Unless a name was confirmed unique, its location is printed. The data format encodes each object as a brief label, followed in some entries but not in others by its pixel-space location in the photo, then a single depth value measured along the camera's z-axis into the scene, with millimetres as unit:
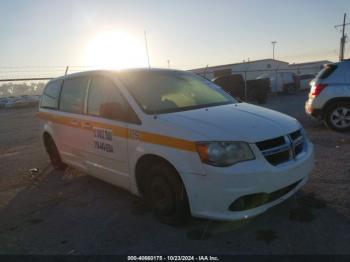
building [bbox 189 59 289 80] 44125
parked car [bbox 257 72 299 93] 24738
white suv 7875
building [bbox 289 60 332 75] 48294
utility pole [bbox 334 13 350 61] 43703
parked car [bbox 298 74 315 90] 27497
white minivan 3125
